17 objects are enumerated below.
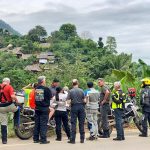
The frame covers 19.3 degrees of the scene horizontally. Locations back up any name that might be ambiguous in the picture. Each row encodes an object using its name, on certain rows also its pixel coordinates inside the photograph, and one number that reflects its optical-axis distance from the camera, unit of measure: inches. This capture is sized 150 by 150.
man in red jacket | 434.9
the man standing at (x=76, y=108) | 447.8
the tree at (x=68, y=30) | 5196.9
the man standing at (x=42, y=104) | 440.8
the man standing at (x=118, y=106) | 478.9
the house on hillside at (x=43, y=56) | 3971.5
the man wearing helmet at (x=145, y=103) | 512.4
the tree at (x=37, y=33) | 5413.4
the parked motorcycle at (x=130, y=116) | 522.6
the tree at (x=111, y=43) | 4097.0
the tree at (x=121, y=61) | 1948.1
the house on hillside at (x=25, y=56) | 4102.9
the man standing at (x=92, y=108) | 469.7
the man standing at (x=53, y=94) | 469.7
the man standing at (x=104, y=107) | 490.6
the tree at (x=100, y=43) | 3957.9
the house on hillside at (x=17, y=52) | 4409.5
